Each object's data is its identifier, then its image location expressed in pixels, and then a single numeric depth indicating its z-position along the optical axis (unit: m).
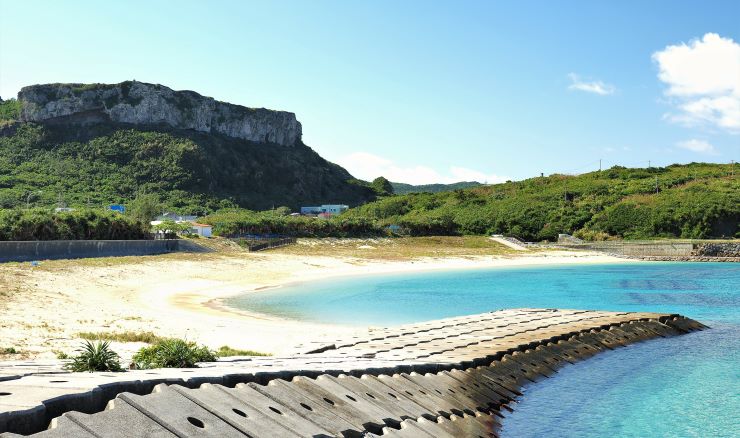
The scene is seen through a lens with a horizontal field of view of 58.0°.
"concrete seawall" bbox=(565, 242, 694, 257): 84.81
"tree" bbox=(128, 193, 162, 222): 78.38
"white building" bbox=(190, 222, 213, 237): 73.12
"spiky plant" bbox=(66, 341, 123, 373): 10.07
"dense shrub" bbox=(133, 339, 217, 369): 11.62
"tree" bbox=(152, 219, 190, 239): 64.56
